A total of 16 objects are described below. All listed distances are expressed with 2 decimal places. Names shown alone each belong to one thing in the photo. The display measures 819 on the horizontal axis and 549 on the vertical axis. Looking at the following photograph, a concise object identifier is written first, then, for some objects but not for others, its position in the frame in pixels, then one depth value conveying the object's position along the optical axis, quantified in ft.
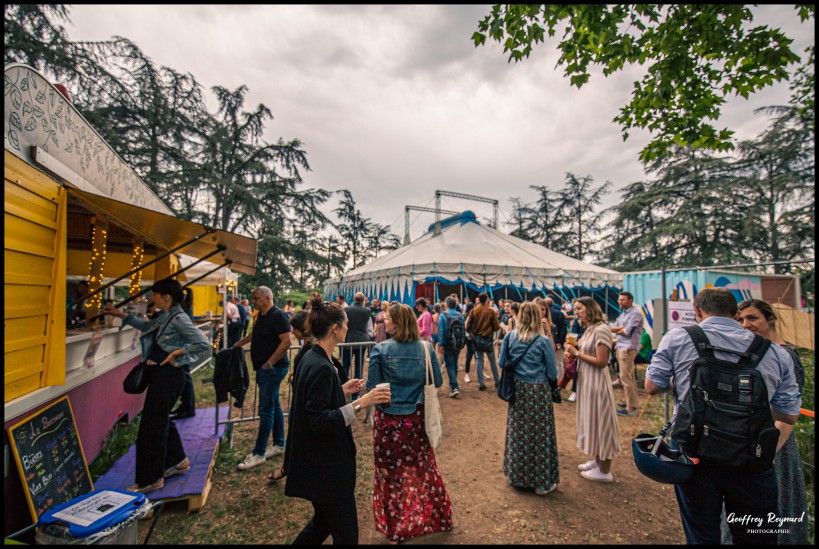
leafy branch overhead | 11.98
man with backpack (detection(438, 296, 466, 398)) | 22.40
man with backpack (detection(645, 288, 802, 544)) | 6.39
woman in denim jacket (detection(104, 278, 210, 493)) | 10.54
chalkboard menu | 8.23
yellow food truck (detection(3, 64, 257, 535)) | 7.61
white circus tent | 47.04
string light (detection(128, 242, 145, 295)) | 18.25
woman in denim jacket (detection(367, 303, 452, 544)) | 9.73
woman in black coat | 6.91
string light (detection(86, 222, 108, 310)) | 14.28
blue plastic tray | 6.09
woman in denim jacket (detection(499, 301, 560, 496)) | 11.87
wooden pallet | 10.64
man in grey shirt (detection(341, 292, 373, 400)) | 20.25
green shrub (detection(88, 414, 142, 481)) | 12.32
